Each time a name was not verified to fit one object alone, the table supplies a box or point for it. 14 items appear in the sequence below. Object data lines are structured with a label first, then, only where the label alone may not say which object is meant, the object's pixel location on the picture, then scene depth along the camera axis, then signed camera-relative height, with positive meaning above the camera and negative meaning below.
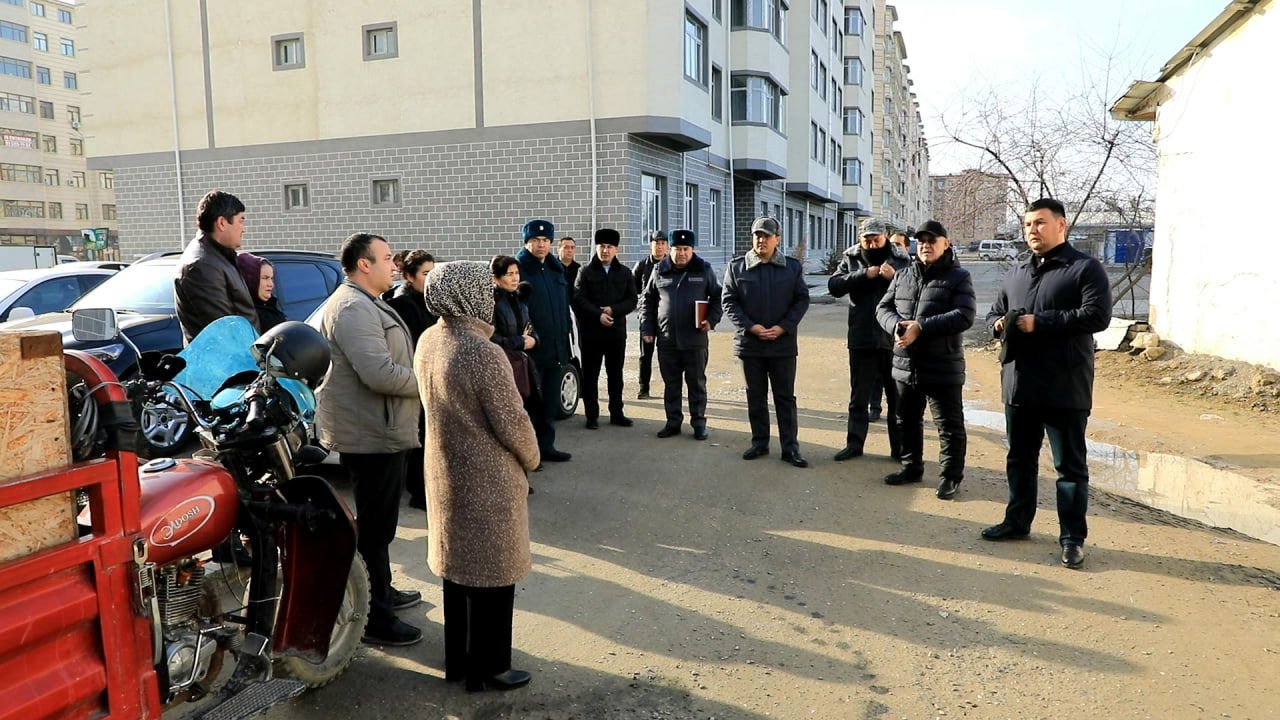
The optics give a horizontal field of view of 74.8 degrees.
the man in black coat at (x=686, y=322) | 7.94 -0.56
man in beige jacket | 3.83 -0.66
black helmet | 2.97 -0.30
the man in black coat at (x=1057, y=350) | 4.77 -0.53
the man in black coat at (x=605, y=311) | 8.47 -0.49
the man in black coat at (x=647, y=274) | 9.77 -0.13
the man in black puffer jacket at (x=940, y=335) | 6.02 -0.54
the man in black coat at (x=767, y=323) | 7.16 -0.52
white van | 19.79 +0.22
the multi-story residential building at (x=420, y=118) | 17.92 +3.46
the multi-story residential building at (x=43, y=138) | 65.75 +10.77
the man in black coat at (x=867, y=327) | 7.32 -0.59
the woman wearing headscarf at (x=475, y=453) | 3.26 -0.74
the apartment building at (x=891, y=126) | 59.44 +11.11
